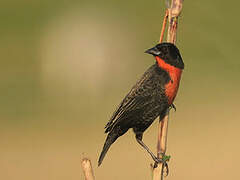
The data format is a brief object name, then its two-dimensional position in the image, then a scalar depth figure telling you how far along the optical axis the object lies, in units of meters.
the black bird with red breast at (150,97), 7.45
